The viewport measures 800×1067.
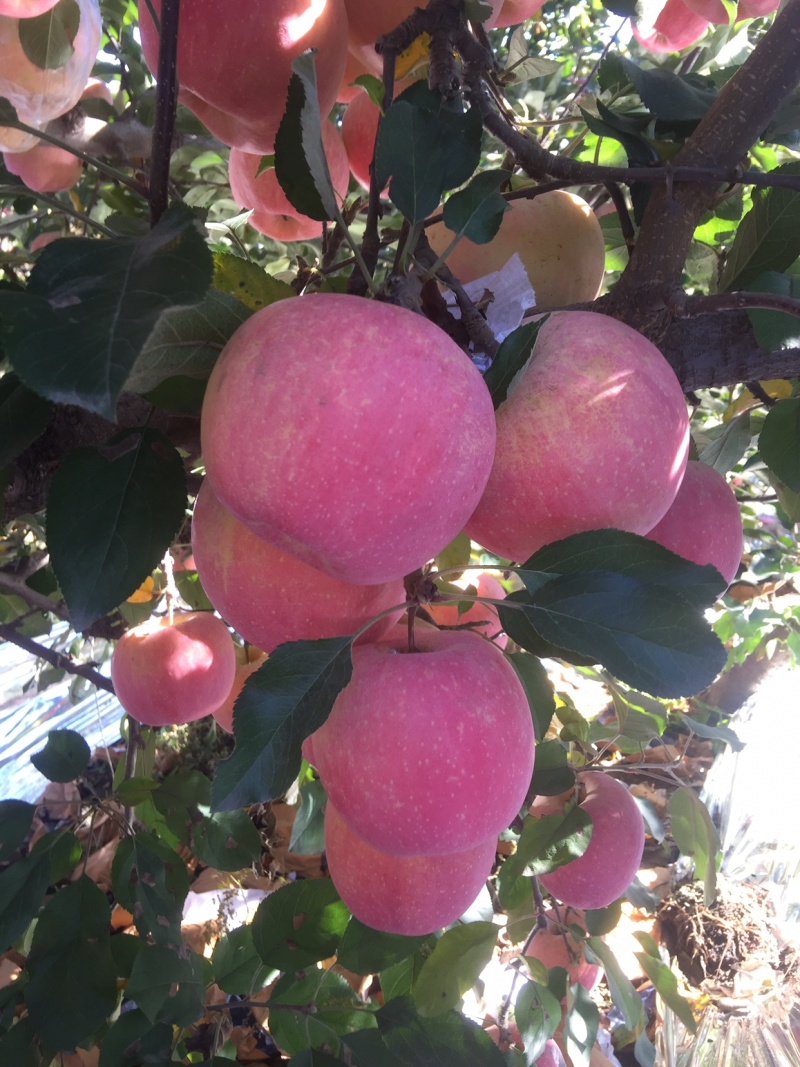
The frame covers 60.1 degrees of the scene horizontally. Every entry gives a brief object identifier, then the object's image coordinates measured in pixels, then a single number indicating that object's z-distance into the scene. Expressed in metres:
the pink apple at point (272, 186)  0.81
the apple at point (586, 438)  0.46
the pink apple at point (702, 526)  0.64
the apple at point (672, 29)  0.90
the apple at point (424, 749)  0.48
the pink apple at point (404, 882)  0.59
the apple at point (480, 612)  0.85
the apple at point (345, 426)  0.35
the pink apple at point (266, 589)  0.47
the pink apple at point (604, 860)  0.94
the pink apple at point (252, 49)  0.47
